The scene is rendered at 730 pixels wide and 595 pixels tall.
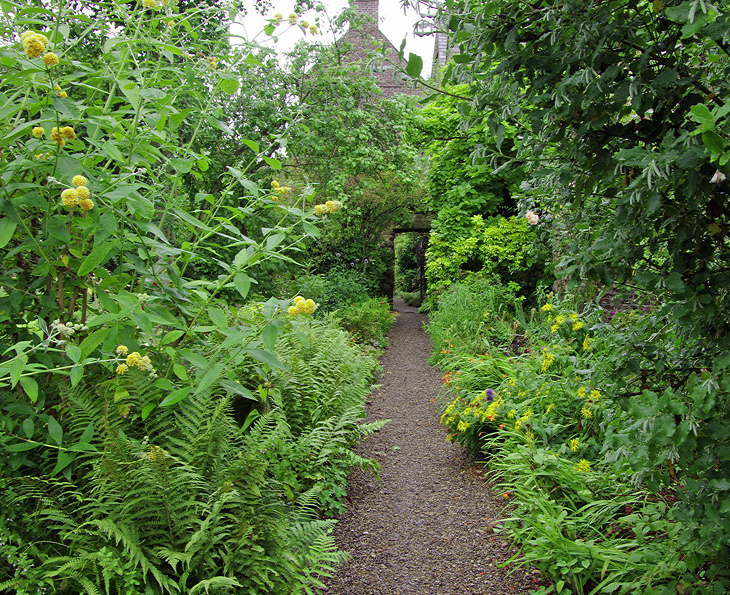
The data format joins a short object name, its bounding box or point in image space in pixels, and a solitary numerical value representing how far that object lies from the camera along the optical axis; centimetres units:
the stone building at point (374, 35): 1639
